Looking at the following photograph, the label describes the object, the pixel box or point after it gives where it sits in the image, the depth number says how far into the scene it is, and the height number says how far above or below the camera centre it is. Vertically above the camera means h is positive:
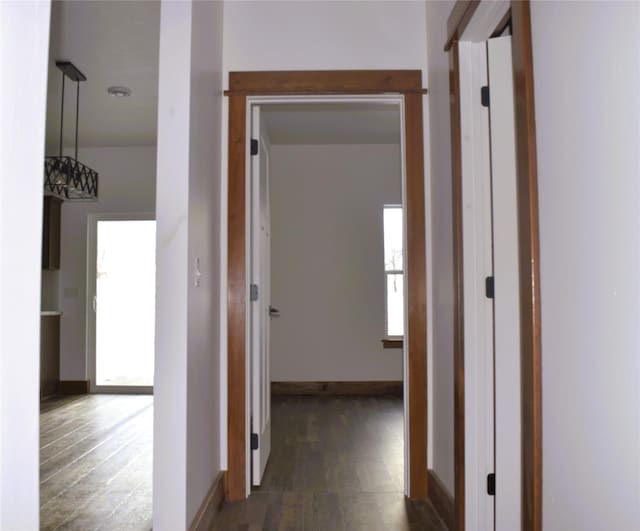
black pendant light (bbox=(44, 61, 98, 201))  3.94 +0.81
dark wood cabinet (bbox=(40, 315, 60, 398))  5.73 -0.74
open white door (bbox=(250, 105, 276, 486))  2.97 -0.18
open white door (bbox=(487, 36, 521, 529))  2.19 -0.02
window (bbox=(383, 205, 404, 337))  6.04 +0.14
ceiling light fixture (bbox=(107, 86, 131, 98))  4.39 +1.52
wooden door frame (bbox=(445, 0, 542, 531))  1.49 +0.04
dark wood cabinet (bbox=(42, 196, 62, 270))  5.91 +0.54
